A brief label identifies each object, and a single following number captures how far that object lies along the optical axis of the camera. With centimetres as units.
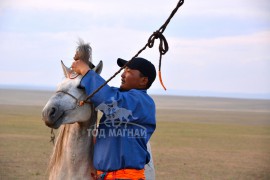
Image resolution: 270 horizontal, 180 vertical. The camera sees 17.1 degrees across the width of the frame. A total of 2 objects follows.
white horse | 716
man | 711
